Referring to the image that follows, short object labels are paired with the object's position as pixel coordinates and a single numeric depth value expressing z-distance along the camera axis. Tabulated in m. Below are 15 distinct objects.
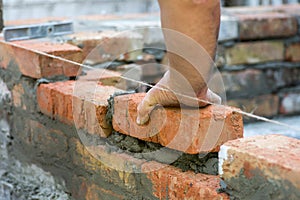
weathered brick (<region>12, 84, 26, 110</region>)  2.50
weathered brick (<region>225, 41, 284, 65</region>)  3.57
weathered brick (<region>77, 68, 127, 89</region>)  2.38
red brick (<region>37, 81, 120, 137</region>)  1.95
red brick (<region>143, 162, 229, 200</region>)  1.53
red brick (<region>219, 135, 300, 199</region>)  1.31
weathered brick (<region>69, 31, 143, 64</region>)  2.86
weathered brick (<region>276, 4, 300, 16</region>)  3.77
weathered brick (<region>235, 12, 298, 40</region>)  3.57
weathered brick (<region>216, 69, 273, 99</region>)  3.62
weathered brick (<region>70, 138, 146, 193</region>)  1.83
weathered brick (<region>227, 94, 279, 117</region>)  3.69
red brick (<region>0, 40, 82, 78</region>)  2.35
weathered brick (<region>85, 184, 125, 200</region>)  1.94
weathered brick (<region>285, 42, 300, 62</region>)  3.69
